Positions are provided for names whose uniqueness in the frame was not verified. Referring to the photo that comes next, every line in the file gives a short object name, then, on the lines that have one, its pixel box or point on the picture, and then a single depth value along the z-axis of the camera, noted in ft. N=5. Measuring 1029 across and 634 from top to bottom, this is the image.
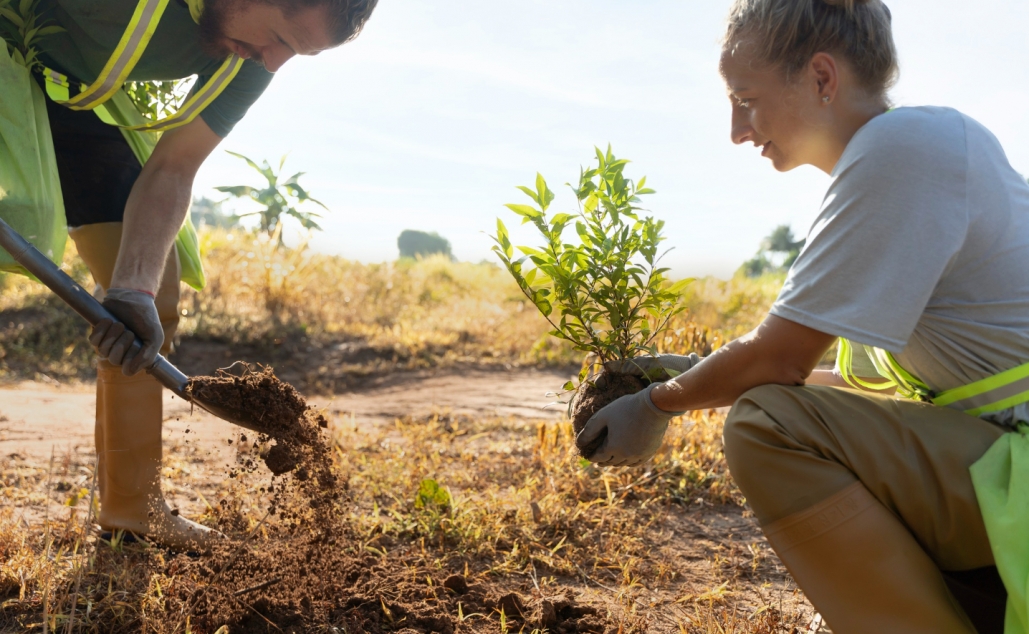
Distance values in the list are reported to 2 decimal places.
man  6.77
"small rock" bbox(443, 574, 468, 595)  7.09
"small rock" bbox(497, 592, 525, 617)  6.68
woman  4.44
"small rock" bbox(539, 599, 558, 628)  6.37
